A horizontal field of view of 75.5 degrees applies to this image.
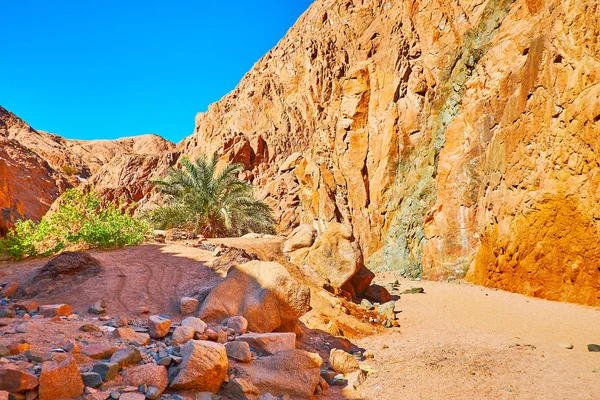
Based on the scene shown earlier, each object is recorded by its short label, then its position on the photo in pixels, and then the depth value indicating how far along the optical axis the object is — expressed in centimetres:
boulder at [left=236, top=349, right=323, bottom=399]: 397
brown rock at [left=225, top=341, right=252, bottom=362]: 418
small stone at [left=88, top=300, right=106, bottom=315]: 530
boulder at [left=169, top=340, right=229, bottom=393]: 332
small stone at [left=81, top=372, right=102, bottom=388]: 293
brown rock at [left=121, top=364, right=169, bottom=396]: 314
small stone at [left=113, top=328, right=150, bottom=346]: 402
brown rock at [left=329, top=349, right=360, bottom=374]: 510
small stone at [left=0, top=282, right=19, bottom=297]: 602
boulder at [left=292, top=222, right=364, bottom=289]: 945
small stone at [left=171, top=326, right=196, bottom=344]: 418
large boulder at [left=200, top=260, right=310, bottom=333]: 556
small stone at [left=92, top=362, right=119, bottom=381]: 310
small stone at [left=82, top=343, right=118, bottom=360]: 340
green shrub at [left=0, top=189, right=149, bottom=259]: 940
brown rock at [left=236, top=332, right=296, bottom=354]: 463
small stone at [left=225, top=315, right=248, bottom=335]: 508
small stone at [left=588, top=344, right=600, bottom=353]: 590
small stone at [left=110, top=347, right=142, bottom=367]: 331
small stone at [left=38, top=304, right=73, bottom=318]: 482
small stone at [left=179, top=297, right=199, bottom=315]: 570
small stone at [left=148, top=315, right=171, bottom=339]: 429
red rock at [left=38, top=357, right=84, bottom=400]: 268
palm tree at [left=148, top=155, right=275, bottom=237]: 1714
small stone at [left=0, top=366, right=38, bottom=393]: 258
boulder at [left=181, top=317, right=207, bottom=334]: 454
